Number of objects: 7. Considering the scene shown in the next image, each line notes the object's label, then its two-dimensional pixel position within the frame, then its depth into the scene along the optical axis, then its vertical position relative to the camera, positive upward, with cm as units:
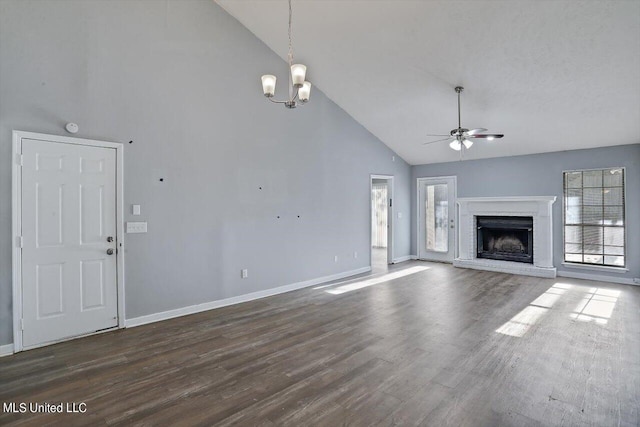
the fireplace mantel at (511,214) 671 -37
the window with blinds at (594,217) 611 -10
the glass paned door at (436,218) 826 -13
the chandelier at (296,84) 319 +132
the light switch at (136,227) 400 -15
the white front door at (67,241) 339 -28
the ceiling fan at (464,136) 464 +113
